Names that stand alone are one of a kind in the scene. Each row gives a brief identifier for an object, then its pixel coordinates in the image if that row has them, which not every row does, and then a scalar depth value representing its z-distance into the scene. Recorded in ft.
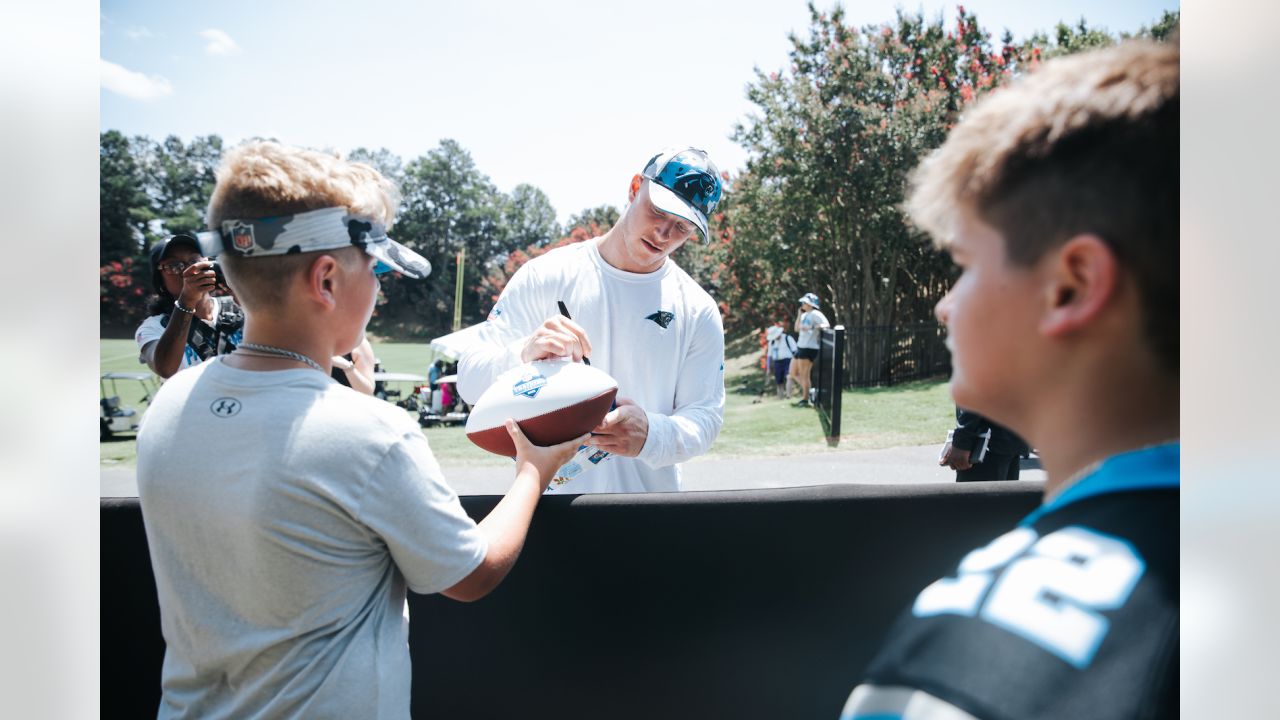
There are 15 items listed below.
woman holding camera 12.62
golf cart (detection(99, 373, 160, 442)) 42.32
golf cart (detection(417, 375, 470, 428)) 51.16
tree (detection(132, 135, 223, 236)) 124.36
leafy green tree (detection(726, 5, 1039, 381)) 60.54
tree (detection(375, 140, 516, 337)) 180.75
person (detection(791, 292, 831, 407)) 49.80
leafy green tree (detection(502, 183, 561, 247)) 197.88
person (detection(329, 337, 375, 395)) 14.80
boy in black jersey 2.27
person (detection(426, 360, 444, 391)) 54.39
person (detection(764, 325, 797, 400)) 56.08
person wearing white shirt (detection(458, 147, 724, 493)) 9.52
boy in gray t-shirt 4.28
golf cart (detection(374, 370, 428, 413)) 49.52
